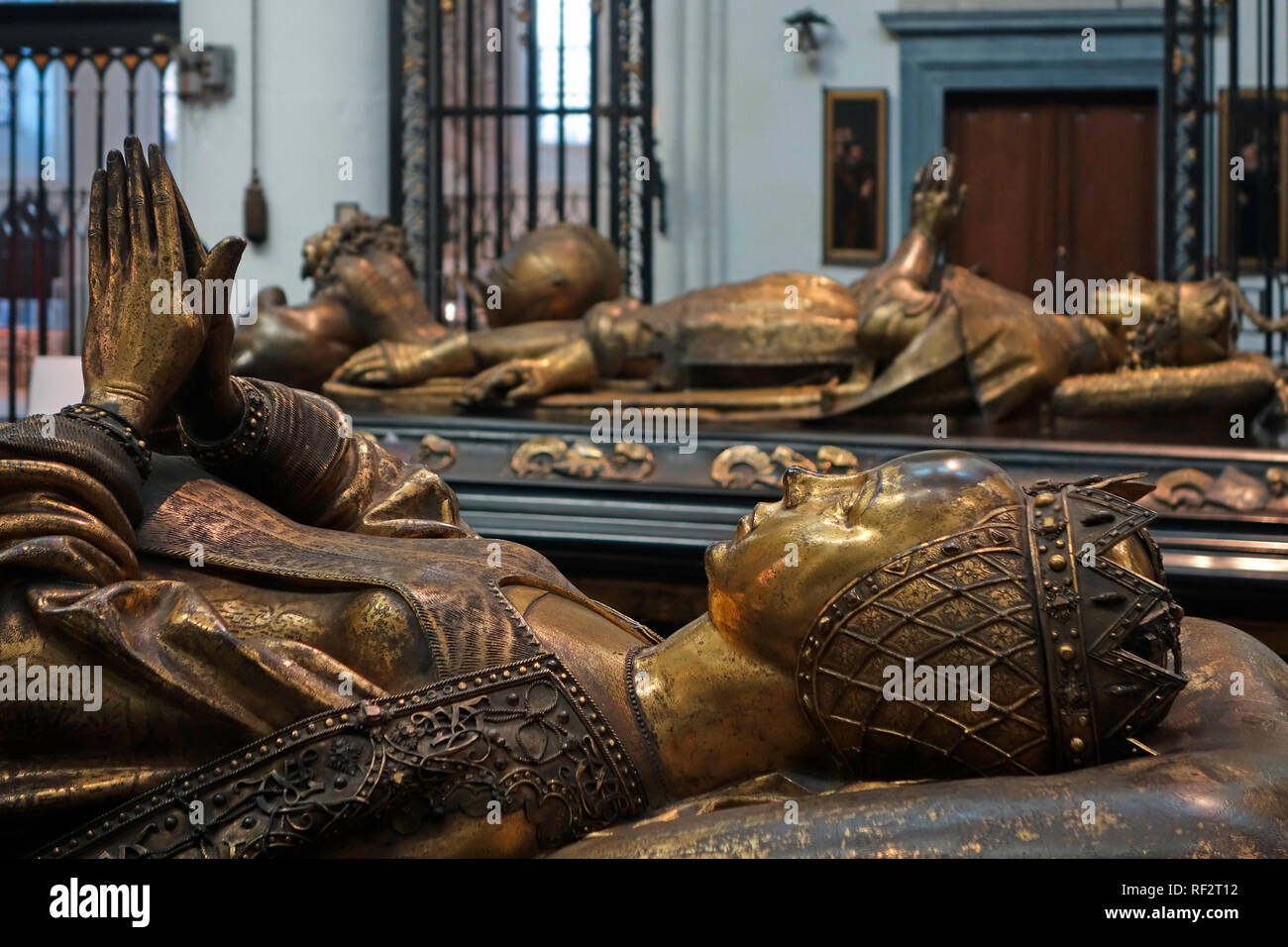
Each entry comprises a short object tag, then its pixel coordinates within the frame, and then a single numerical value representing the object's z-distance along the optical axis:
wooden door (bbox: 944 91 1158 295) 9.55
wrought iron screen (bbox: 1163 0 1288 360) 5.86
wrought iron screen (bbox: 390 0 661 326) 8.48
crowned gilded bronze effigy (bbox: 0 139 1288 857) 1.61
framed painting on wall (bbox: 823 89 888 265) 9.40
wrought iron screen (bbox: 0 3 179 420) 8.93
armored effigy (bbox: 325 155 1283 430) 4.50
